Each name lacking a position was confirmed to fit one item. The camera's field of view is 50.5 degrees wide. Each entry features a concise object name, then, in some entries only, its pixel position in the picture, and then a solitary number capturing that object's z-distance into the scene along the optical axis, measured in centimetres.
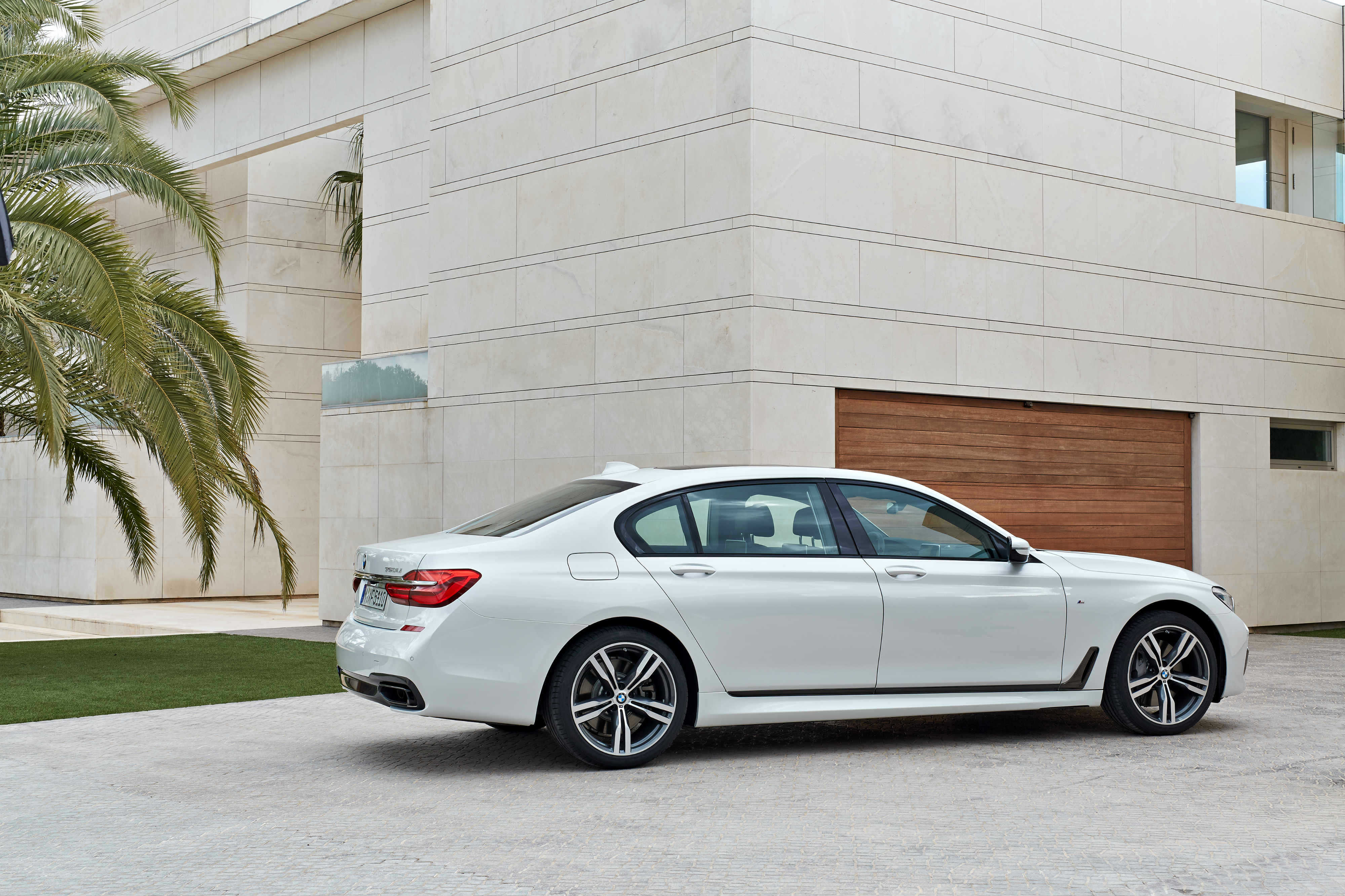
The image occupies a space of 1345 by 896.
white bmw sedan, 704
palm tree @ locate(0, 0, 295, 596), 1074
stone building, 1303
